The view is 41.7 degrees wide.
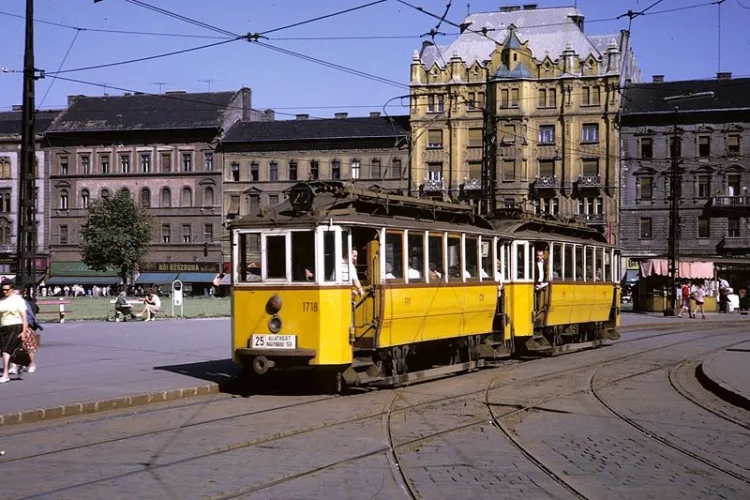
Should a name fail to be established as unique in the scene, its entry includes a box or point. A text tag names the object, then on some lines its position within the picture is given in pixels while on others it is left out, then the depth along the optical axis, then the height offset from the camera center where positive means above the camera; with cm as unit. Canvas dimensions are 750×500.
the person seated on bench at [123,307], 3847 -248
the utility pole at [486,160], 3228 +287
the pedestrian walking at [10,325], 1567 -129
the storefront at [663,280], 5012 -200
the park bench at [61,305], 3599 -229
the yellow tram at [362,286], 1441 -68
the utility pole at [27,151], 2034 +193
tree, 7612 +83
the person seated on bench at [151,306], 3925 -248
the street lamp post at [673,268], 4547 -118
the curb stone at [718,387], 1435 -235
